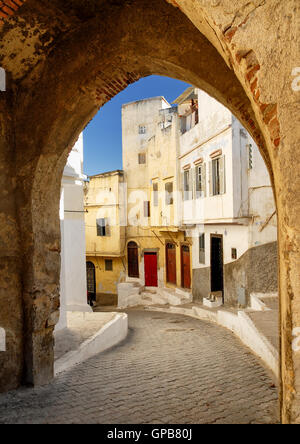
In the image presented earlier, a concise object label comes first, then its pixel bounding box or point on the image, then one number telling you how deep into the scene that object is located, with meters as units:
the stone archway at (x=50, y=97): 4.06
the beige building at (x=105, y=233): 23.94
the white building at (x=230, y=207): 11.18
